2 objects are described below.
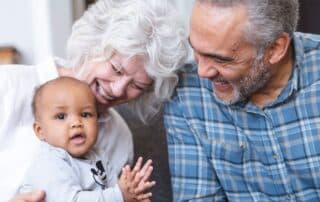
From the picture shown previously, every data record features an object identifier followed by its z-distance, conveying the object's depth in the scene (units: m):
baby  1.48
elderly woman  1.64
